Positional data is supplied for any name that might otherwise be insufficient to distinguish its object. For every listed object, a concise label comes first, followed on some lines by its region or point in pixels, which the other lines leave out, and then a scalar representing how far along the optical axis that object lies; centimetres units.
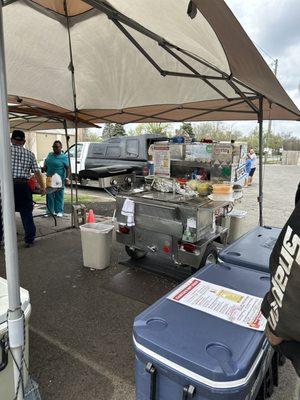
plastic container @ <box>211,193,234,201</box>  393
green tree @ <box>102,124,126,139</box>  2978
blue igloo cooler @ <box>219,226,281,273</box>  218
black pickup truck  1023
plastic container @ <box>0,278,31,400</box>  151
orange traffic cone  460
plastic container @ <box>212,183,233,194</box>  395
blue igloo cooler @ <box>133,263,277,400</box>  117
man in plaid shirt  464
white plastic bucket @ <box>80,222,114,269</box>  405
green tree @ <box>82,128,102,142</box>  3478
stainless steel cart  347
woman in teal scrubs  695
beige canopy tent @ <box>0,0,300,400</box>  195
